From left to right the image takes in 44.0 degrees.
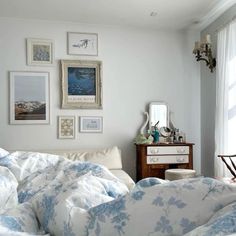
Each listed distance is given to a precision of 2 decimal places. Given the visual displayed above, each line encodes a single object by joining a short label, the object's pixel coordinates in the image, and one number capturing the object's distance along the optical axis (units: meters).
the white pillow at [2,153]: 1.55
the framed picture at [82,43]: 4.14
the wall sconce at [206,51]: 3.87
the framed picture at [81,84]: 4.10
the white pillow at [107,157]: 3.79
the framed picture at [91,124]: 4.17
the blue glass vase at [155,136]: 4.08
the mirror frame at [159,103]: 4.29
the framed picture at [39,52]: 4.03
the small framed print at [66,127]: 4.11
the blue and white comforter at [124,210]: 0.67
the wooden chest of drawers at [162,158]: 3.87
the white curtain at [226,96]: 3.43
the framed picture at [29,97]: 3.98
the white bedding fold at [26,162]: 1.43
